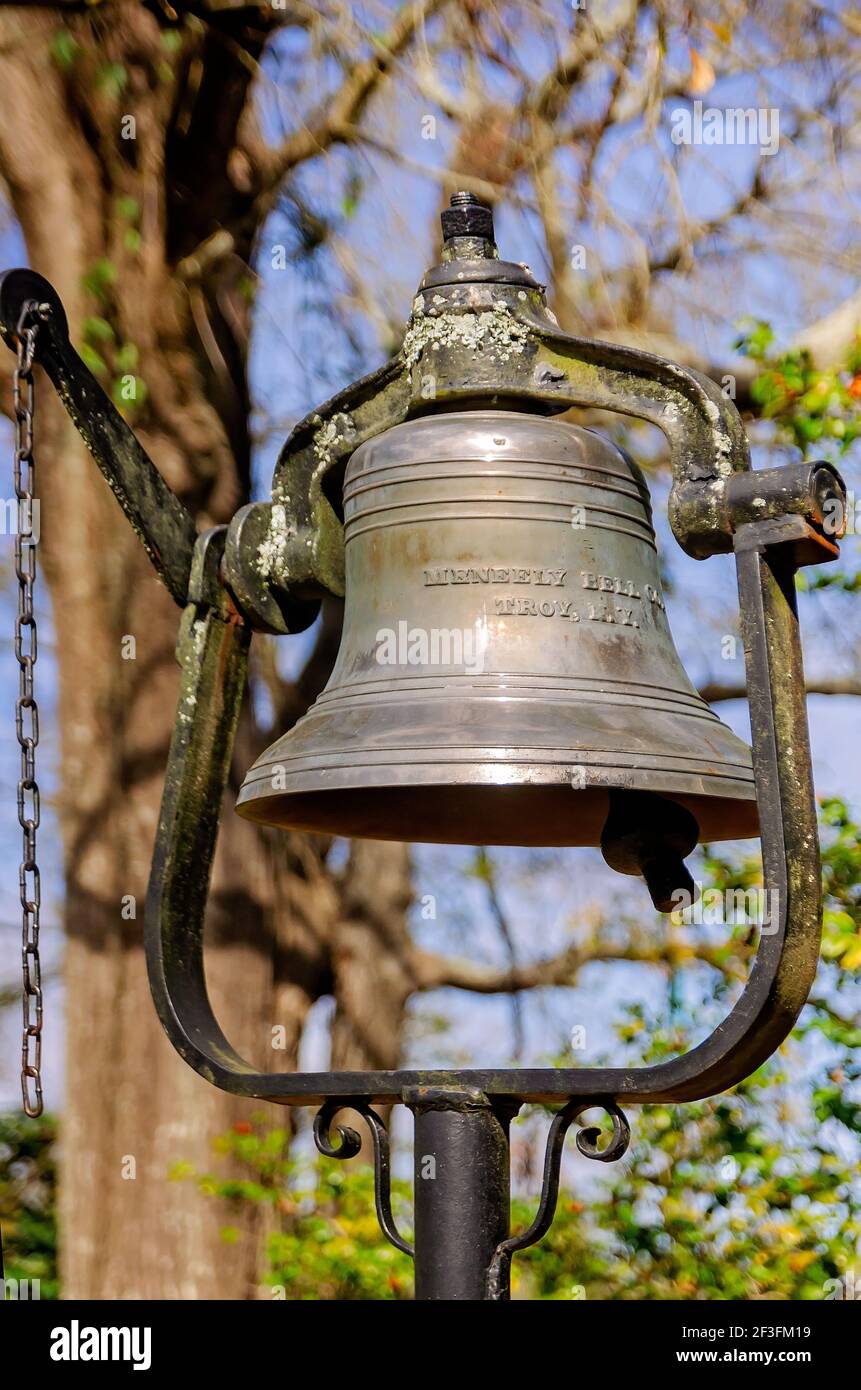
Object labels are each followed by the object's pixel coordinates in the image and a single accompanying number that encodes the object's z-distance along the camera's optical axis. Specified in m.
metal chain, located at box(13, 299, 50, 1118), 2.55
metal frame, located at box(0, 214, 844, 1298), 2.35
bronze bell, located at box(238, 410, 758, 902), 2.51
